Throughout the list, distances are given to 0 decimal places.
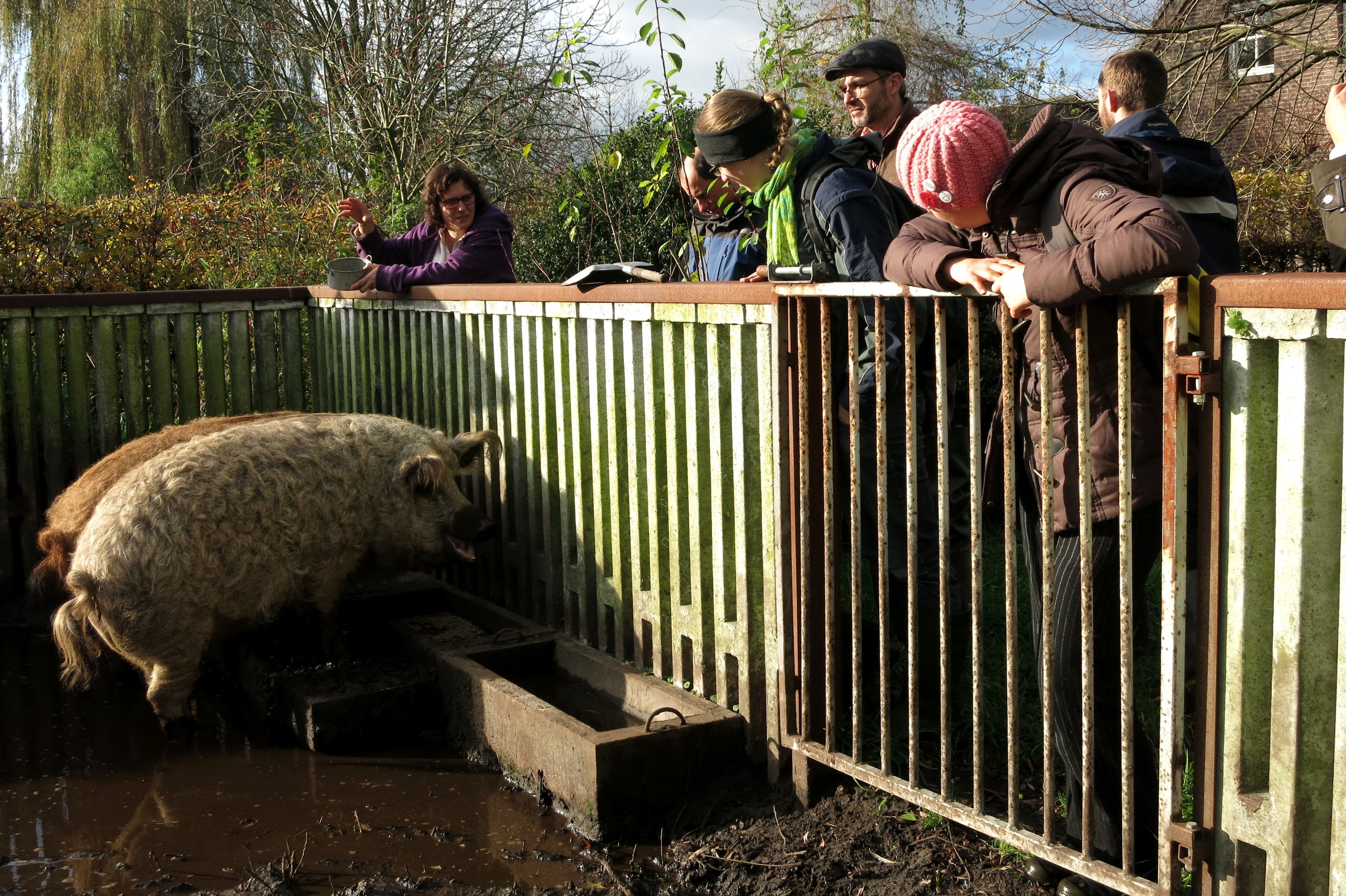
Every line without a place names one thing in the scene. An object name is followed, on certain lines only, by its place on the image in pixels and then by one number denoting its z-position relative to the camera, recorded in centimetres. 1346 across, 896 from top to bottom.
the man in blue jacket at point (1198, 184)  423
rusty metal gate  278
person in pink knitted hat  277
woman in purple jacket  683
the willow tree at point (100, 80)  2219
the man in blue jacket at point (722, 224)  557
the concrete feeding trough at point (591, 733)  410
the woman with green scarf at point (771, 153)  446
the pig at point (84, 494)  558
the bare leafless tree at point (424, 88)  1291
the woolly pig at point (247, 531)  492
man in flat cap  532
